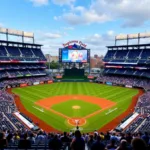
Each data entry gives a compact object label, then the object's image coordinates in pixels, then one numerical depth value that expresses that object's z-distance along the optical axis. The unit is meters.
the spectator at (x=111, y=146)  7.80
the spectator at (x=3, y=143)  7.97
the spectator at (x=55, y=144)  8.13
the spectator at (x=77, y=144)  6.16
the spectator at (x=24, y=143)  8.09
